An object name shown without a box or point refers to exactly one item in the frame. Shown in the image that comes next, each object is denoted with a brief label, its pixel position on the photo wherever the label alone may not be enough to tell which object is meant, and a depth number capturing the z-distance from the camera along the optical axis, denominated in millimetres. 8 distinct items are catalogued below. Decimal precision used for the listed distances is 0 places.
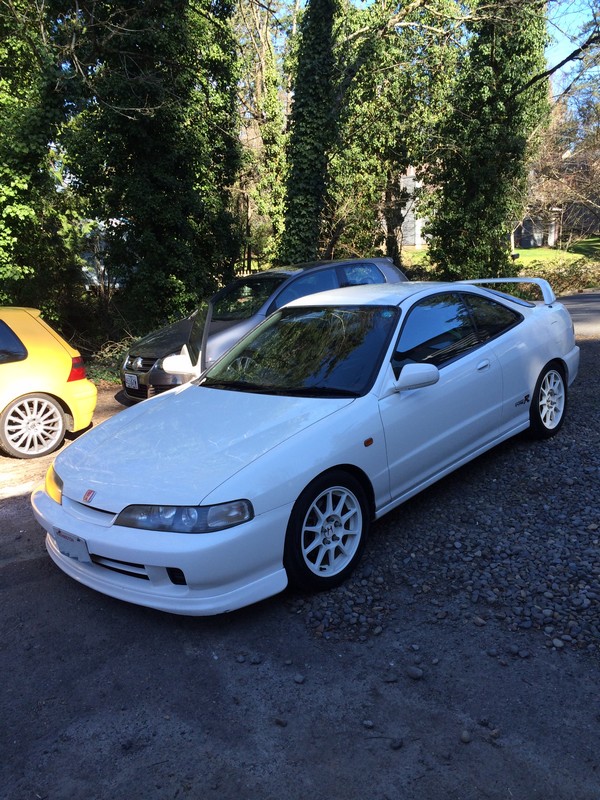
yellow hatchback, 6148
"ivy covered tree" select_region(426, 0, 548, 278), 16438
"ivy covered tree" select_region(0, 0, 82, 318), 9781
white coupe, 3102
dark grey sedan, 7570
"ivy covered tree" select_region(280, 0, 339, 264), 13961
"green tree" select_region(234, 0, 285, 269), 18844
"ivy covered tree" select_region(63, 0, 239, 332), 11039
